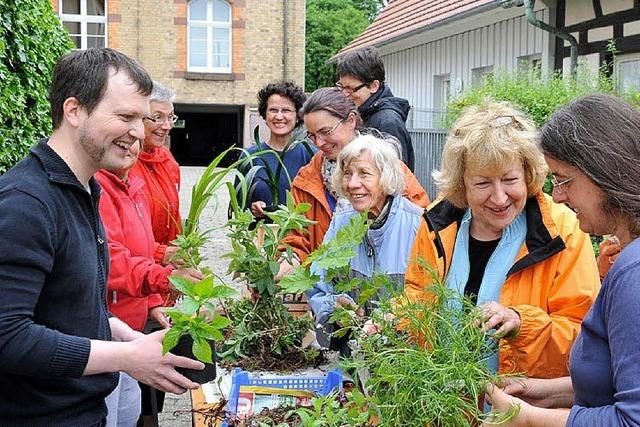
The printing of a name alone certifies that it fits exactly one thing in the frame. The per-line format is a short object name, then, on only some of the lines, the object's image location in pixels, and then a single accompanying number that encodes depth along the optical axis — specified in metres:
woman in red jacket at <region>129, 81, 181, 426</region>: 3.78
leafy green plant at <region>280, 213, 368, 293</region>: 2.40
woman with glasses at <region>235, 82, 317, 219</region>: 4.36
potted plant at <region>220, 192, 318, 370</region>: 2.81
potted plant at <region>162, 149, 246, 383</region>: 1.87
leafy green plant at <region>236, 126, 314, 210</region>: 4.26
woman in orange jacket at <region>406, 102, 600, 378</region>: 2.13
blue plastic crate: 2.47
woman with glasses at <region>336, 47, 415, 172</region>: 4.70
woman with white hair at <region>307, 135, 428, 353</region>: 2.98
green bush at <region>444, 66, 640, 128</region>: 6.52
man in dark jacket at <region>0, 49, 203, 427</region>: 1.79
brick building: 24.23
